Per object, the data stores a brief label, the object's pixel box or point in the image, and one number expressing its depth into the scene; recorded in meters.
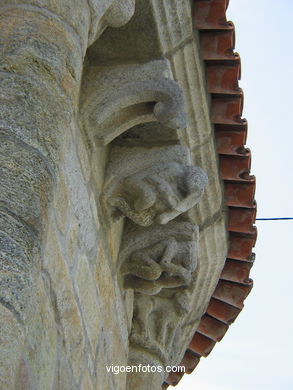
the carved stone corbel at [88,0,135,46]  2.95
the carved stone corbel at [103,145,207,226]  3.72
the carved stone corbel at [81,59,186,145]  3.51
